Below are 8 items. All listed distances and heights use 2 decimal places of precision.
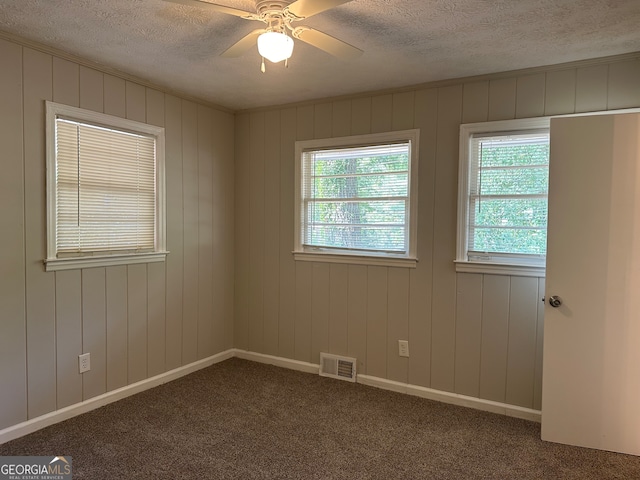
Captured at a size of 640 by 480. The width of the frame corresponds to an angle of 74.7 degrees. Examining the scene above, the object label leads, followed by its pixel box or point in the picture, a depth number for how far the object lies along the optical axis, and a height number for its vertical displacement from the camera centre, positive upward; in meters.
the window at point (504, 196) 2.81 +0.22
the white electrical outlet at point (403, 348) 3.29 -0.96
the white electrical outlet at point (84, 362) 2.86 -0.96
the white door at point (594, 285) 2.38 -0.33
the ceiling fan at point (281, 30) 1.71 +0.89
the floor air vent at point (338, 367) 3.52 -1.21
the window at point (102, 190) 2.70 +0.23
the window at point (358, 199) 3.27 +0.22
